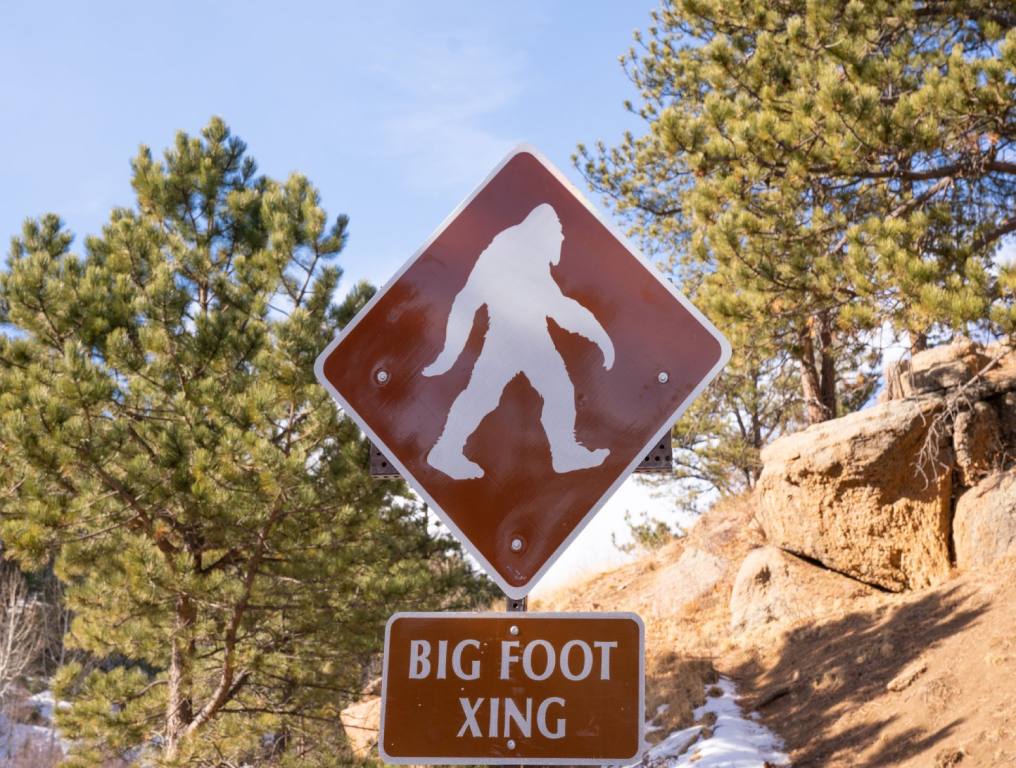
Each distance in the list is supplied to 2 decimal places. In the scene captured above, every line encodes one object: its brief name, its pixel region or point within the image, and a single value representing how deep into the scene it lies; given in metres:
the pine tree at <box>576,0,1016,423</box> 8.70
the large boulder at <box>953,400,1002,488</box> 11.76
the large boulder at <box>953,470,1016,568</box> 11.09
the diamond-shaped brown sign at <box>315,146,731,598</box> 2.10
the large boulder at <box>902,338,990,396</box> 12.23
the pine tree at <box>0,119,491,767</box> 9.11
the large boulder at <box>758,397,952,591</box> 11.85
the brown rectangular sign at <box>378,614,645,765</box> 1.98
